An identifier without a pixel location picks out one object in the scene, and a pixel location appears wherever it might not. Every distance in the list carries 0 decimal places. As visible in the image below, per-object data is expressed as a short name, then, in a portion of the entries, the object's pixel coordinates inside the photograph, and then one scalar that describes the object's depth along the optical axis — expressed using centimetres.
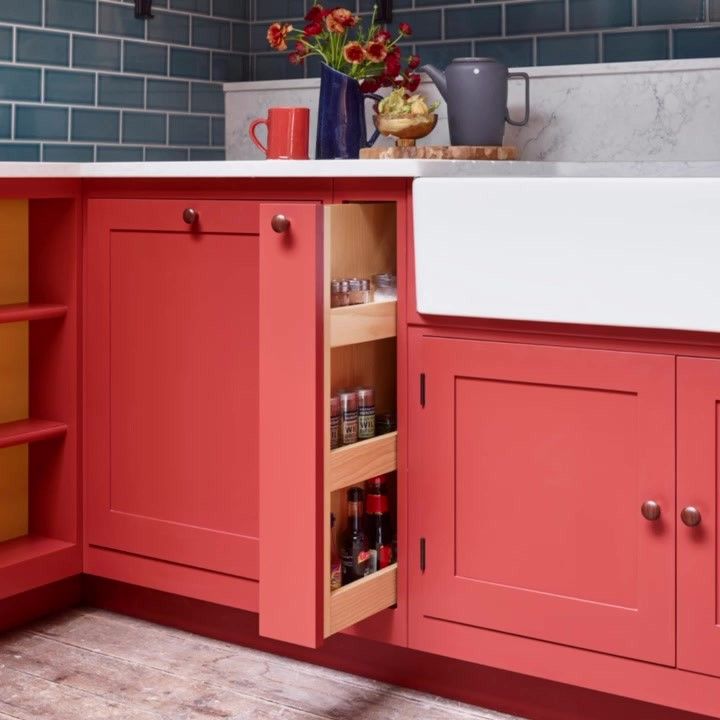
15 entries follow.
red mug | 274
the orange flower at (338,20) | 276
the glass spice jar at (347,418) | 224
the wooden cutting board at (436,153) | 253
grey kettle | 272
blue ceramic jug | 280
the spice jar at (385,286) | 234
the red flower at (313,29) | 277
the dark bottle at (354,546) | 229
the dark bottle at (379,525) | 229
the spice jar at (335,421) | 223
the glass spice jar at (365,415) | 228
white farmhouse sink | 192
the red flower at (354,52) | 277
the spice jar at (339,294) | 221
